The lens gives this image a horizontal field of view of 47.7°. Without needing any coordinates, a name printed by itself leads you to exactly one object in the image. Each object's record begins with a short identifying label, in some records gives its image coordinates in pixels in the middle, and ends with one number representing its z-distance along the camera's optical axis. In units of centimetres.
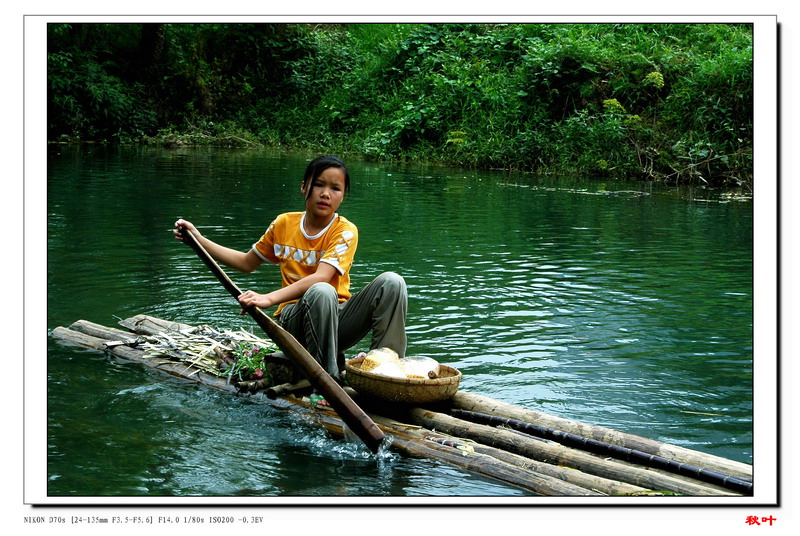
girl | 407
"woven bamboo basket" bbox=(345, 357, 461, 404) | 385
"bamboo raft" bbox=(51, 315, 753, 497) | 323
